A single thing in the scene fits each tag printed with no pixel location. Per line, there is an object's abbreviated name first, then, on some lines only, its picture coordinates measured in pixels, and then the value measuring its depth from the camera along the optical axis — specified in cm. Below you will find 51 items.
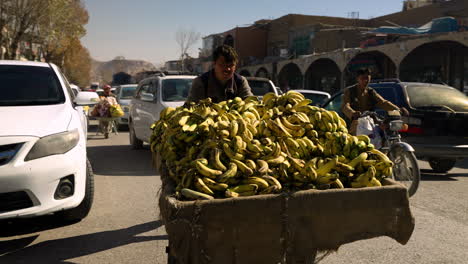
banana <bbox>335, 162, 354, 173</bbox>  265
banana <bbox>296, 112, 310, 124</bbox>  309
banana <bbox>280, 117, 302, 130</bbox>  303
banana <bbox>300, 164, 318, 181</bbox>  251
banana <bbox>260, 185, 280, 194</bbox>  241
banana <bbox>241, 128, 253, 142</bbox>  279
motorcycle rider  673
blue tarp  2377
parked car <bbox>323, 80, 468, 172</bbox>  741
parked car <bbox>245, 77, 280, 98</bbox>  1064
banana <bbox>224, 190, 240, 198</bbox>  235
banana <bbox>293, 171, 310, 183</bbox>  253
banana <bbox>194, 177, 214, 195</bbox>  239
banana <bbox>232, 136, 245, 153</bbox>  267
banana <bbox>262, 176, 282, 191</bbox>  242
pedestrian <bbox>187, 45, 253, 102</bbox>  425
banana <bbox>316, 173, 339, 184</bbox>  251
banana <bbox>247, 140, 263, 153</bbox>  271
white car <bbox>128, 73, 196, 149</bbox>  932
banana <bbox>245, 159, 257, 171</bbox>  258
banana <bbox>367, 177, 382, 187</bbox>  261
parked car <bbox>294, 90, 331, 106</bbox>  1348
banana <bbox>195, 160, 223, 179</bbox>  248
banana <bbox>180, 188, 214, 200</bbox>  232
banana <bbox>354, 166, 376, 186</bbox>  259
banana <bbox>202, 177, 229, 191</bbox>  244
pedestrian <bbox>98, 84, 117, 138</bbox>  1377
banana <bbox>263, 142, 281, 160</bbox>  269
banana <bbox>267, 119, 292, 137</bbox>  290
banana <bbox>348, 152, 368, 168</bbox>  271
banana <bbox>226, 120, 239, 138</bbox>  277
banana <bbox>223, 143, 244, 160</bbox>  263
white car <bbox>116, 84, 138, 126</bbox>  1688
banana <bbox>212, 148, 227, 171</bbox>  257
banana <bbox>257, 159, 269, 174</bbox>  250
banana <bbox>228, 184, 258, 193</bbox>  242
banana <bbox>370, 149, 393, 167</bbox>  277
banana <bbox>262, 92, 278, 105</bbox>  364
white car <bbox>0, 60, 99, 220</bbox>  392
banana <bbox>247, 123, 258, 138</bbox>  290
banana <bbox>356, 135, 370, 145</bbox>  304
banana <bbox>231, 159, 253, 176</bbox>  251
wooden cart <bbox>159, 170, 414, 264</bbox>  220
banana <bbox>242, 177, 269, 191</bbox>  245
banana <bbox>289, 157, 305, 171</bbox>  261
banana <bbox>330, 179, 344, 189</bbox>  254
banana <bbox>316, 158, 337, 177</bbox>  257
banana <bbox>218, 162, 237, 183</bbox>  246
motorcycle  577
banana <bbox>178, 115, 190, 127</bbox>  296
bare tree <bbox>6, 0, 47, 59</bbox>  2961
